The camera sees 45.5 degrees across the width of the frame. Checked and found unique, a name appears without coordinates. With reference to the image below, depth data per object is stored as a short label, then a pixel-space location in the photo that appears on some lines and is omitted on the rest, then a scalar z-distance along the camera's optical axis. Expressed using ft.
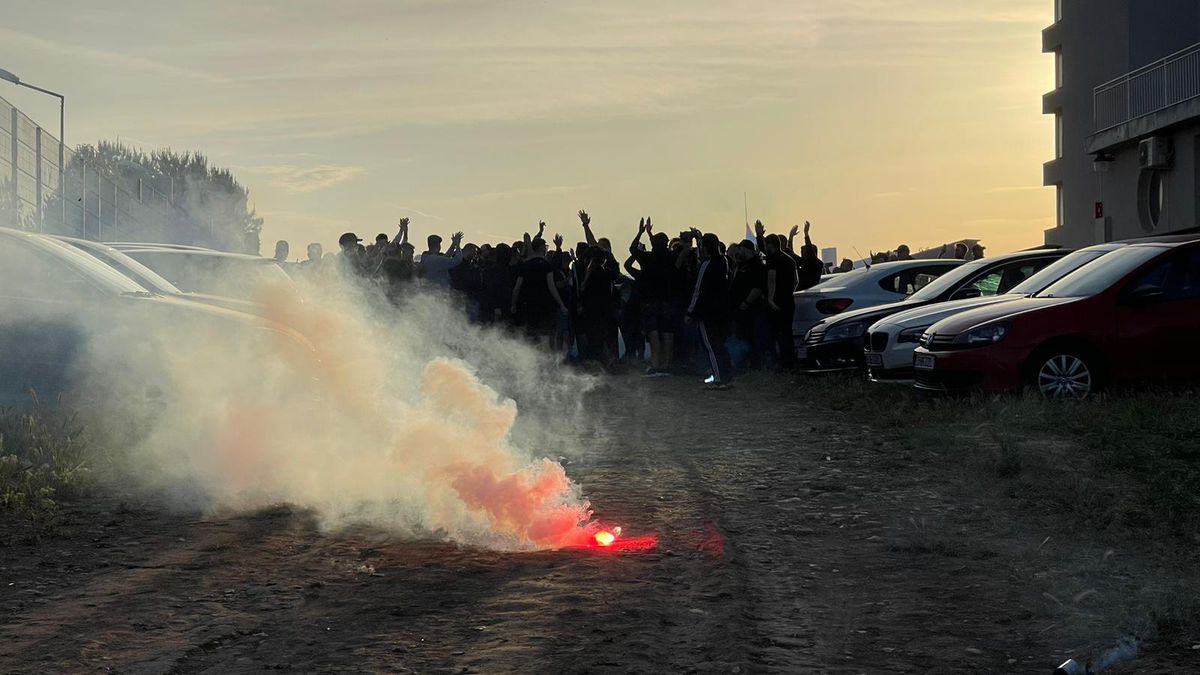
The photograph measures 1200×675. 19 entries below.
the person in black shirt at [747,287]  62.80
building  103.19
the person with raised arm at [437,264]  72.59
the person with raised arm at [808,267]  72.38
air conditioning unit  105.50
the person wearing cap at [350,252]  62.13
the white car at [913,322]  49.39
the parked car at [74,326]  34.60
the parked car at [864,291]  63.72
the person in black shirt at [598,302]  68.03
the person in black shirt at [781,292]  63.16
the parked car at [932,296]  56.08
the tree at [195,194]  155.12
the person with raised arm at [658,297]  68.90
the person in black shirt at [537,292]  66.74
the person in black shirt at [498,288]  69.87
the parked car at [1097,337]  43.93
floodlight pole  102.33
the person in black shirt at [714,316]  57.77
